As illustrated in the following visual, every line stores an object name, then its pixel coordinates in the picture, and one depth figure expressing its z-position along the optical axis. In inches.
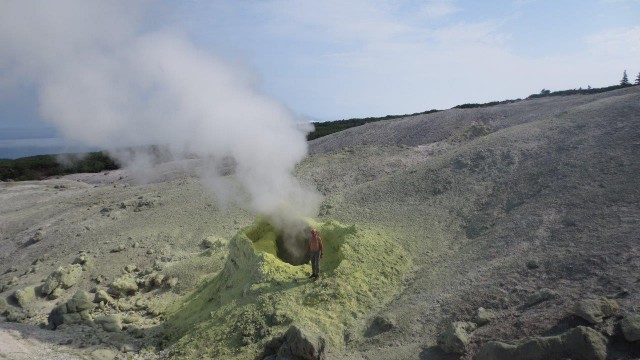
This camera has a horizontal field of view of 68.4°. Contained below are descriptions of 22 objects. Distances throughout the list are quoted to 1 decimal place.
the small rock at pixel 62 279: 653.9
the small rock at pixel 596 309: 349.1
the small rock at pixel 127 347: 475.8
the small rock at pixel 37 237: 914.1
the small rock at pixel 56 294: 648.2
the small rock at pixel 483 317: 398.6
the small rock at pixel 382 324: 425.4
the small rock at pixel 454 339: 367.2
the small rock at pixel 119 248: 770.8
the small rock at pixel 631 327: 321.7
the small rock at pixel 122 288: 629.6
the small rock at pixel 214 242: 730.2
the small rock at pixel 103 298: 602.2
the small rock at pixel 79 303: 567.5
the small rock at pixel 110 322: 521.5
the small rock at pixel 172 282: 631.0
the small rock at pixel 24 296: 625.6
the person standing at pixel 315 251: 486.9
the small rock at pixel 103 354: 456.4
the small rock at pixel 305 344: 377.1
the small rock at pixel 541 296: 402.3
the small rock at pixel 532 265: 457.1
